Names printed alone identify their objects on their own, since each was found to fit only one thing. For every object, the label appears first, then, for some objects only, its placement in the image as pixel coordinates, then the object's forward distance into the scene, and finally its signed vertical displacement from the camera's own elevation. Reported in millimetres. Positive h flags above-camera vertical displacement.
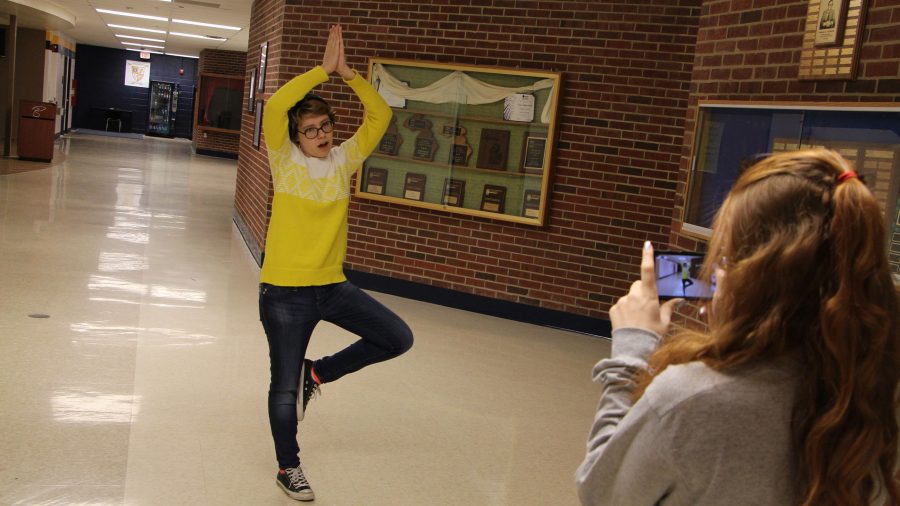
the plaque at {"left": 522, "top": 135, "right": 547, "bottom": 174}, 7402 +23
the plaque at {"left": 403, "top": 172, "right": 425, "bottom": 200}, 7914 -375
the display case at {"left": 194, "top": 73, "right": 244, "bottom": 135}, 26859 +554
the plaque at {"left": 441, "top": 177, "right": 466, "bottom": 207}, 7773 -375
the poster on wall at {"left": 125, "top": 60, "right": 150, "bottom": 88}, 37406 +1527
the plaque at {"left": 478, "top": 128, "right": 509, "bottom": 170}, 7590 +31
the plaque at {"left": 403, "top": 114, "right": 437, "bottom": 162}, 7859 +56
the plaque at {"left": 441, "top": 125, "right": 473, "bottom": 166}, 7754 +24
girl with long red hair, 1170 -234
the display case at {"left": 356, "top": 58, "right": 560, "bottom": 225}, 7406 +76
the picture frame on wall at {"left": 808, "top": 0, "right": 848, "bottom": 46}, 3707 +700
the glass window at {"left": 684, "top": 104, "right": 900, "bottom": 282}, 3475 +201
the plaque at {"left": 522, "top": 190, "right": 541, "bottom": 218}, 7457 -383
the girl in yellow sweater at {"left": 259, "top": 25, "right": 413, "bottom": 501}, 3418 -443
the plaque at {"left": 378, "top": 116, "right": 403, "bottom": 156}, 7973 -5
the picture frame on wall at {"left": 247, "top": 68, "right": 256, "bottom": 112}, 11638 +421
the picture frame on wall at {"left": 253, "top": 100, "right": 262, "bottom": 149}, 10398 +1
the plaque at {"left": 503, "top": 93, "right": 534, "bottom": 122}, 7387 +393
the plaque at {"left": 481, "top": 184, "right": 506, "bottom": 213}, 7621 -382
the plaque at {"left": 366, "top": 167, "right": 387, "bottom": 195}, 8055 -362
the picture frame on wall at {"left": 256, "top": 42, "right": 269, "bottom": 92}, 10252 +666
